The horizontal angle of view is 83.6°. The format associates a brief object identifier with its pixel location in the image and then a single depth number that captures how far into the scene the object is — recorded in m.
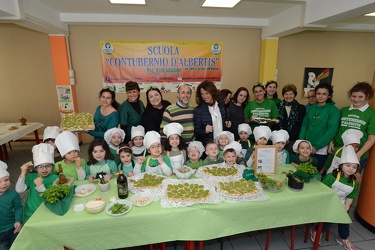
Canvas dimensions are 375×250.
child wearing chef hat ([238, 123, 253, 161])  3.00
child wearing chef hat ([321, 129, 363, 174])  2.42
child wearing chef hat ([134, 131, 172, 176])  2.30
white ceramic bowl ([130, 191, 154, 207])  1.78
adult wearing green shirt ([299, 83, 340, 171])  2.75
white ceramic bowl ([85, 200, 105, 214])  1.67
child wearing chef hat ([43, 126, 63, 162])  2.79
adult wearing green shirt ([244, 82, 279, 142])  3.41
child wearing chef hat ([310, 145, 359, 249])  2.14
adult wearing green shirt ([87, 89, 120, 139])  3.01
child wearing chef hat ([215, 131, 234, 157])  2.77
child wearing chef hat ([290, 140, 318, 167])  2.57
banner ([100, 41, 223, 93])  5.43
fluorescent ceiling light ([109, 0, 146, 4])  3.97
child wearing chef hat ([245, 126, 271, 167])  2.68
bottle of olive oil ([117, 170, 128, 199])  1.88
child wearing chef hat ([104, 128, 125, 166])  2.79
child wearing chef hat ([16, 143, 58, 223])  2.01
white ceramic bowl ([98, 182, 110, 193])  1.95
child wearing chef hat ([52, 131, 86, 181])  2.23
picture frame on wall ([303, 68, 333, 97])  6.21
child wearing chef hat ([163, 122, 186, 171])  2.52
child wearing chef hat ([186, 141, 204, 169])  2.56
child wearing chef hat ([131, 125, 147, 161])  2.77
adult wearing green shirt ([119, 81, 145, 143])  3.08
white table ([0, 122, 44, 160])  4.17
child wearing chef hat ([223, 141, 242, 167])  2.47
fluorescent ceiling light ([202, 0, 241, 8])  4.07
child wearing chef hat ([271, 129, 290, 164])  2.71
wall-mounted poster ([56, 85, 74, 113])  5.33
